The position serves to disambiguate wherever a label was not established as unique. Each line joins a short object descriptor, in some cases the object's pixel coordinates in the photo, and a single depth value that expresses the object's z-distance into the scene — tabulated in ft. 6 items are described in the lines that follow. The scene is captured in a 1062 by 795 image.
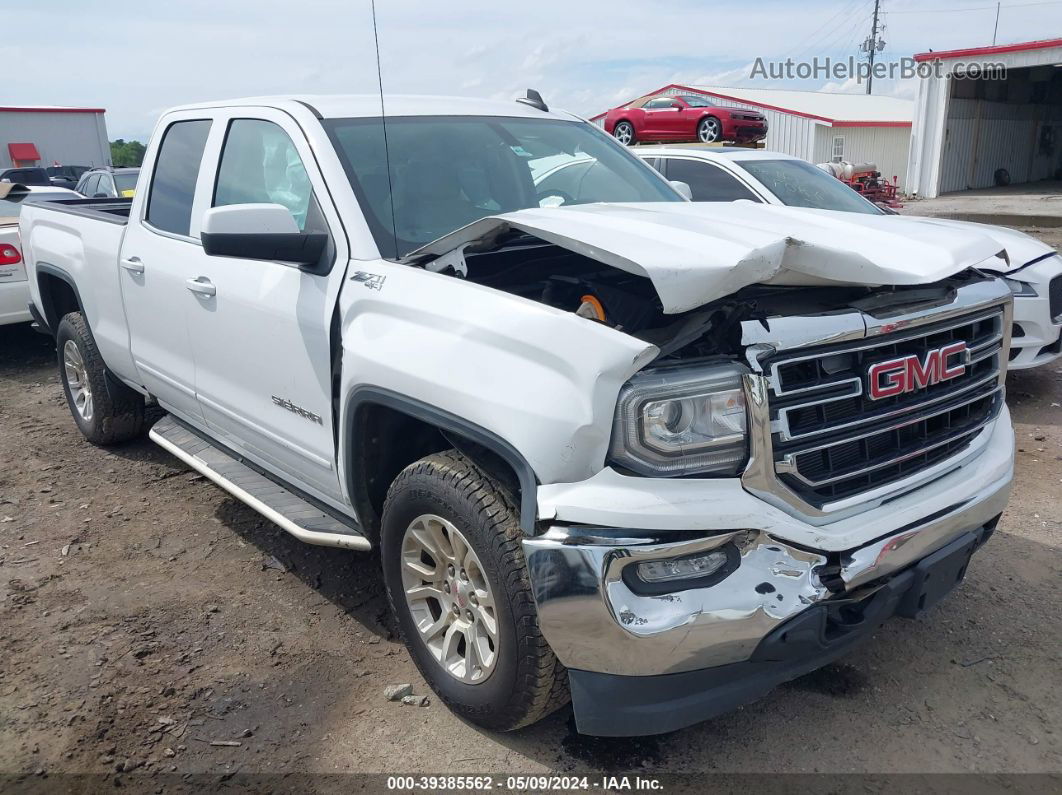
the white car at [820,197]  18.03
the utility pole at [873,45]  208.03
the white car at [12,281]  24.54
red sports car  54.75
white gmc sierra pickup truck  7.00
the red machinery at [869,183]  69.61
